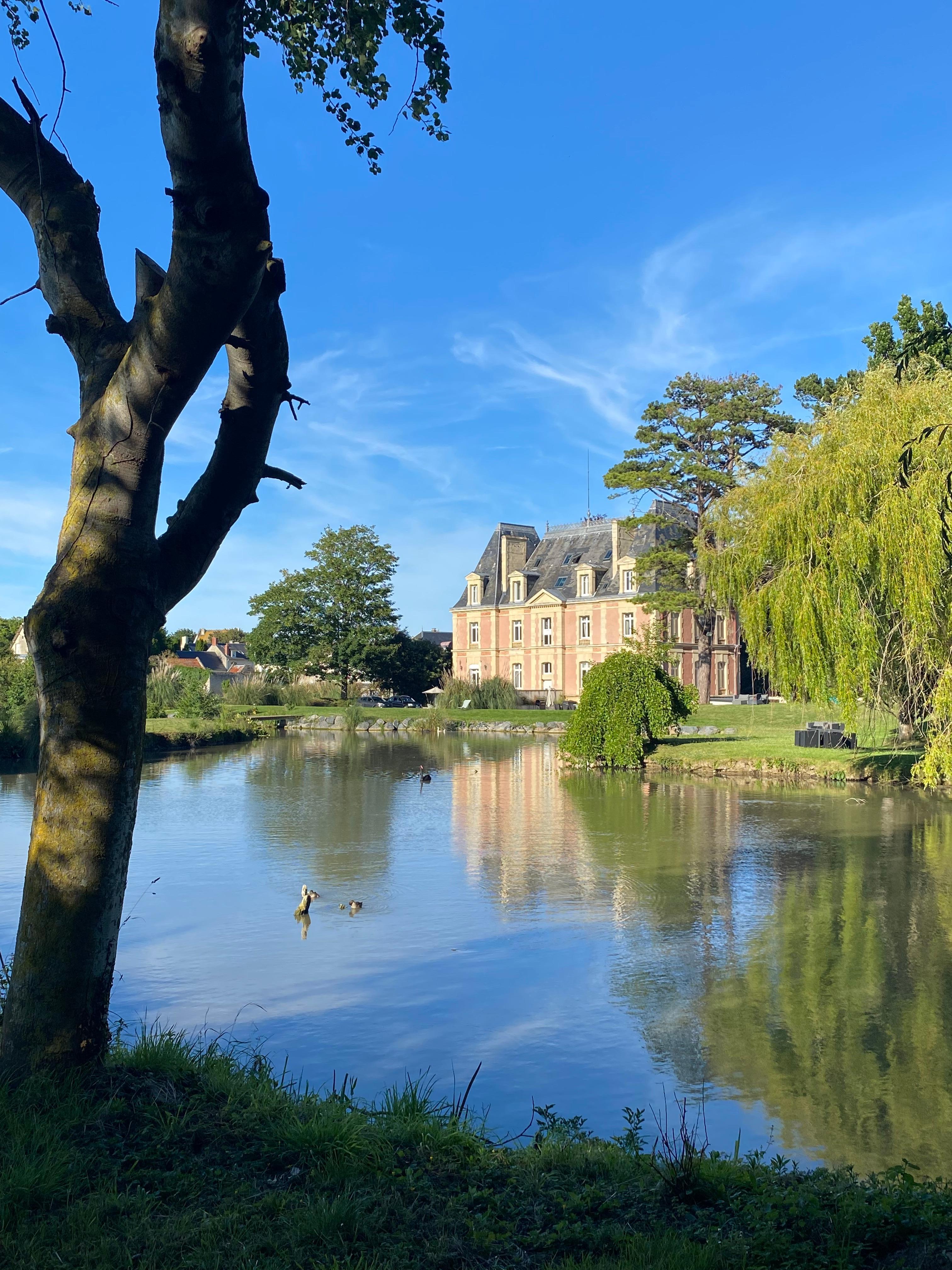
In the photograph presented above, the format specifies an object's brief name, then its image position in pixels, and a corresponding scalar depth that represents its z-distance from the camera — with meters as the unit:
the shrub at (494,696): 51.19
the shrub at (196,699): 38.91
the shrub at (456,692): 51.56
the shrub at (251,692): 54.94
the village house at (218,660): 84.94
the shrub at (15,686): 26.73
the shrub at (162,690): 39.69
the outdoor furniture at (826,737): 25.69
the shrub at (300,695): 57.28
